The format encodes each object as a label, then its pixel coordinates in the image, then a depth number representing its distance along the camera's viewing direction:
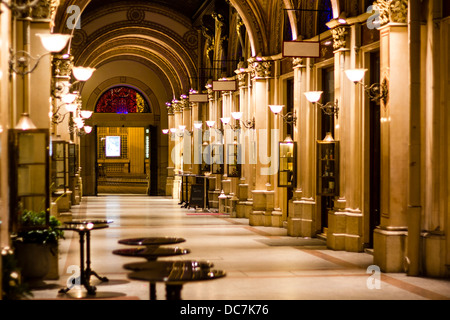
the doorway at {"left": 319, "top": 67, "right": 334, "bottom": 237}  16.98
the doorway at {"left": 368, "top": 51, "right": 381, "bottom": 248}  14.54
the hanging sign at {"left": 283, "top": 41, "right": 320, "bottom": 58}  16.20
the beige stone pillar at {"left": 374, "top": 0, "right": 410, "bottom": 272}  12.35
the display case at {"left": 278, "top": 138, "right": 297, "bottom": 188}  18.16
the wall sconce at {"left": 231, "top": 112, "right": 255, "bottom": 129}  21.88
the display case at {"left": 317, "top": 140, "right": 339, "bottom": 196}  15.41
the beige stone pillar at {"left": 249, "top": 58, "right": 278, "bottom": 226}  20.80
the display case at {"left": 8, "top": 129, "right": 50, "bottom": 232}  9.52
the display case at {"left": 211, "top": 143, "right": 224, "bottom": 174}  26.94
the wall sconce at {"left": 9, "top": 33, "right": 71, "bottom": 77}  9.48
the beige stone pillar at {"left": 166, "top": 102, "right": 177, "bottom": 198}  39.84
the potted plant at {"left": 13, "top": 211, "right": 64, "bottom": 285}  10.98
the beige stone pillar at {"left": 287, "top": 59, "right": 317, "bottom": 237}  17.66
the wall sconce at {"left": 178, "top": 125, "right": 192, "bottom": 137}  33.47
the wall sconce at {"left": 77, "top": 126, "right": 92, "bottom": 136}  32.69
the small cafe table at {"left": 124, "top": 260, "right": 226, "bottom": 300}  6.59
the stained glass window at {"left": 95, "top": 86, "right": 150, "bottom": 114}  41.91
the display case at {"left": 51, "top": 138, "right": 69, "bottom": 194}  16.76
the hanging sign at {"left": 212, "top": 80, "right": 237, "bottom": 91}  23.97
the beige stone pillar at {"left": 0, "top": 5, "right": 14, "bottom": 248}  7.64
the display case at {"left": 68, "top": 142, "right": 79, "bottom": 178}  21.90
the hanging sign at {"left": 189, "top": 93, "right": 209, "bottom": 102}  29.41
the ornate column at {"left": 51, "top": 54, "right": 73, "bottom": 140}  18.75
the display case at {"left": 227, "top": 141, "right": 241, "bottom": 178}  24.12
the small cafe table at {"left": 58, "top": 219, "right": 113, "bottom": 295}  10.16
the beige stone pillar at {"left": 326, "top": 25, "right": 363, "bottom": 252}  14.85
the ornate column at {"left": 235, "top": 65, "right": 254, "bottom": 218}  22.69
